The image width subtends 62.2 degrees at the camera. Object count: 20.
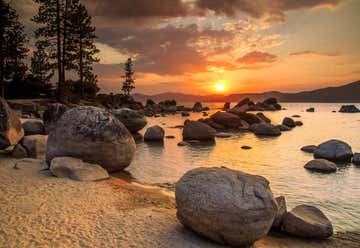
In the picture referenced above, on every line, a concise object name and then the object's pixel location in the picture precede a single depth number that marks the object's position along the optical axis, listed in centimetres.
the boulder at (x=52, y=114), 2143
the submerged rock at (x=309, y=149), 2164
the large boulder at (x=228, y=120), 3875
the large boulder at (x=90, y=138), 1225
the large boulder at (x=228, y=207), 641
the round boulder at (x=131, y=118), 2991
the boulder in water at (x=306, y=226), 791
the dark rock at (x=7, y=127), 1451
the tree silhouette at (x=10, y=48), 4278
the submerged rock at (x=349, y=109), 8388
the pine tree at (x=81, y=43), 4353
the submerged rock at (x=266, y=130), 3209
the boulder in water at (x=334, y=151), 1836
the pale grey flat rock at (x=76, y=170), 1080
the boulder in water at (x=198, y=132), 2647
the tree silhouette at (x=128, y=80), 9100
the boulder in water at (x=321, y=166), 1565
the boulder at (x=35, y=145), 1481
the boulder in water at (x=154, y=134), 2623
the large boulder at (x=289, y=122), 4156
